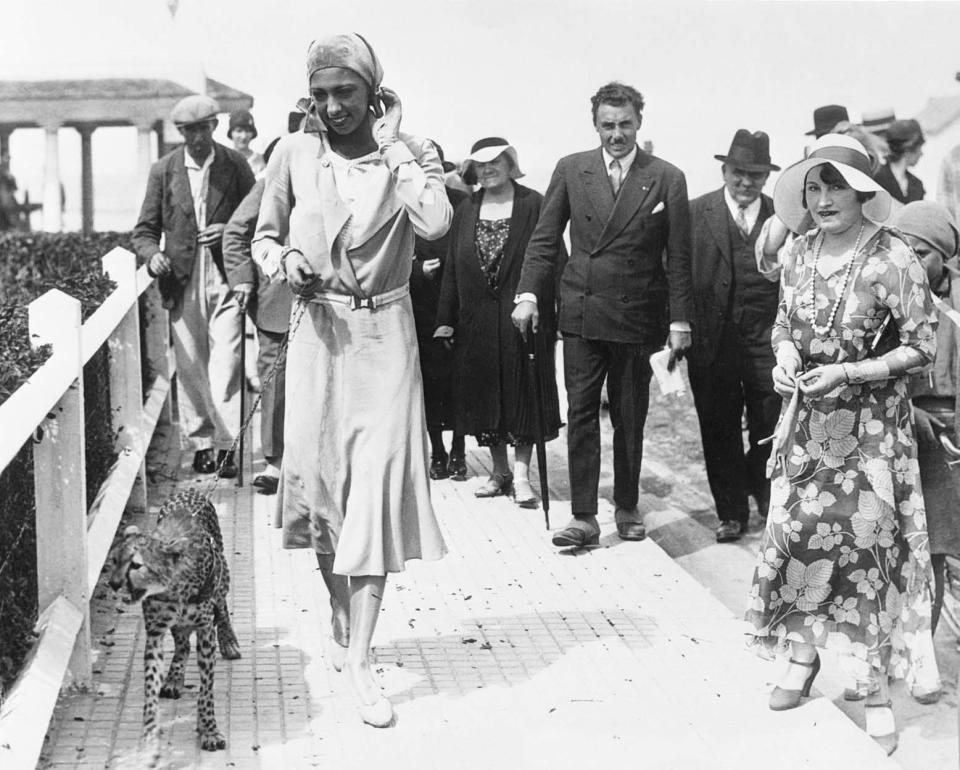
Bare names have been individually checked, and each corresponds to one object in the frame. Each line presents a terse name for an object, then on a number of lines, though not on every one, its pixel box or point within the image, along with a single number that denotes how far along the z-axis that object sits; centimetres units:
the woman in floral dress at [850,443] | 536
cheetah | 479
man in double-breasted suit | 802
